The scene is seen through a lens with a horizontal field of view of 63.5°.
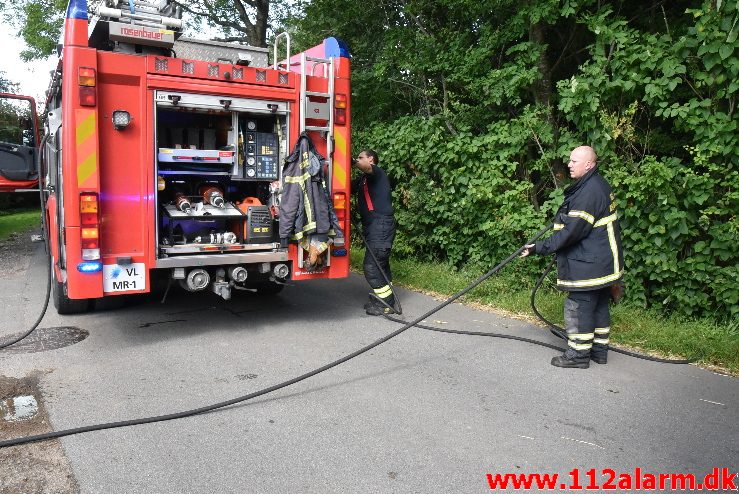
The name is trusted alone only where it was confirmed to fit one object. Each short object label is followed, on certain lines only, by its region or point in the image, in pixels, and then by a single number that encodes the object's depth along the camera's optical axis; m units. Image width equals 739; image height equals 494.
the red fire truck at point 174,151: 4.77
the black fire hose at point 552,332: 4.94
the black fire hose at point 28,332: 5.19
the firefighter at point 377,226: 6.68
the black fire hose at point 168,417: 3.34
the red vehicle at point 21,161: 10.98
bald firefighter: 4.69
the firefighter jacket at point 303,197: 5.51
